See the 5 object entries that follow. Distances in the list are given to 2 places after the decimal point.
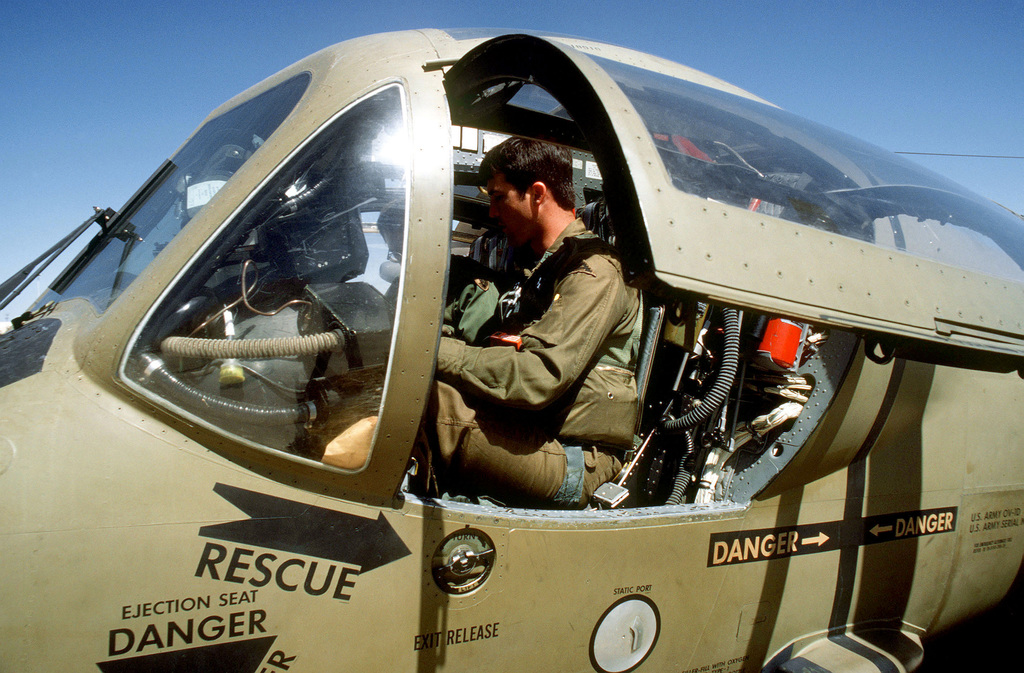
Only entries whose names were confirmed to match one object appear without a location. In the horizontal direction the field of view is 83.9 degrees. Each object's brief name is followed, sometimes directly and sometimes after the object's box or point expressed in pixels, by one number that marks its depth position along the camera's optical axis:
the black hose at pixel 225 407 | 1.29
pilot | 1.61
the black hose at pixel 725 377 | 2.13
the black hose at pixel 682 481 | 2.17
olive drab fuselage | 1.19
